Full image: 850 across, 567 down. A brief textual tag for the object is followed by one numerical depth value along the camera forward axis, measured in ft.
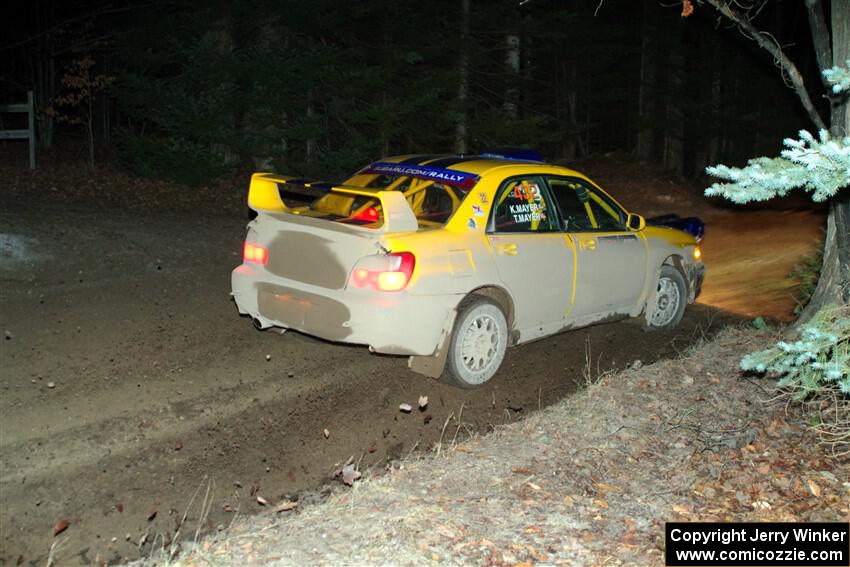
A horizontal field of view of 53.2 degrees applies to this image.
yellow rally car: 21.52
